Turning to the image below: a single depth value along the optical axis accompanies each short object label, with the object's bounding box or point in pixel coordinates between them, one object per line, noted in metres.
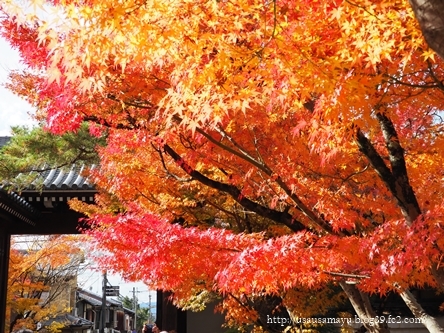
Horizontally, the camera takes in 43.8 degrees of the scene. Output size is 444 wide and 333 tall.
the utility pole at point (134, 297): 54.75
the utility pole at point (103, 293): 29.83
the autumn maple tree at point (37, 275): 18.98
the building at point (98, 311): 41.44
